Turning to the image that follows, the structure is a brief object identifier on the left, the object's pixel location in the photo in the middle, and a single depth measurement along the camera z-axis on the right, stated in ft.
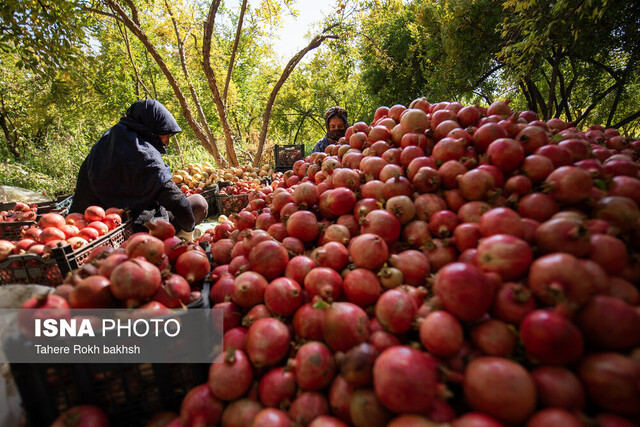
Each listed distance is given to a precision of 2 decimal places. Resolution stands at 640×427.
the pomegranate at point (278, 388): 3.58
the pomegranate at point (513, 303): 3.04
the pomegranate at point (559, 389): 2.59
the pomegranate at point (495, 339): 2.99
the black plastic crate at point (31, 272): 6.69
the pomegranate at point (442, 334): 3.13
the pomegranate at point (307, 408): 3.27
